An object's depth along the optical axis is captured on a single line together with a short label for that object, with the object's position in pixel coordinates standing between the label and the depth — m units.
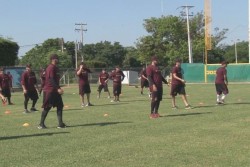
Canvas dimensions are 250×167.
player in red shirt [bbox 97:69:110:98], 27.22
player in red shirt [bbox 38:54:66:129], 12.09
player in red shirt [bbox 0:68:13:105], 22.88
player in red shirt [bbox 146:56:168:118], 14.41
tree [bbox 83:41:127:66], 143.00
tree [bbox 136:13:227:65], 82.19
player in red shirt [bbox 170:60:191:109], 17.14
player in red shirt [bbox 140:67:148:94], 28.90
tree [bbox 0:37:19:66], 53.76
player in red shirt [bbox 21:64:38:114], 17.39
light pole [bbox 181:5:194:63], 67.81
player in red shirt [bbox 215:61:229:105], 19.05
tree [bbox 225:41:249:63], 125.10
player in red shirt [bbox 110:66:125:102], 23.48
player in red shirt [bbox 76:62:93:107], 19.52
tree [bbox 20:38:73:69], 91.88
